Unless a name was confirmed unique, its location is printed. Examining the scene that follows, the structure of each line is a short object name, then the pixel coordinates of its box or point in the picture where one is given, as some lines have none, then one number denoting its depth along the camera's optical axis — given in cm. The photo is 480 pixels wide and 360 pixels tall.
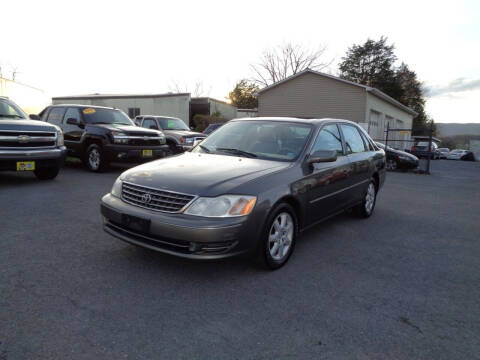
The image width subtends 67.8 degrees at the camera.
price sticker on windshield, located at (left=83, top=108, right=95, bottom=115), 994
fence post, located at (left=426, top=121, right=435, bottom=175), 1415
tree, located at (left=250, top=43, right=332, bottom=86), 4528
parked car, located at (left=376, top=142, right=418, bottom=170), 1476
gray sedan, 309
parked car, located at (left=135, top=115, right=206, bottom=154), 1186
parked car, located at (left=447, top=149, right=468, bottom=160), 3838
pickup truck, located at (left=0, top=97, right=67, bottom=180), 672
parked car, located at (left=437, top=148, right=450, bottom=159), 3946
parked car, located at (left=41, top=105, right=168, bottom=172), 921
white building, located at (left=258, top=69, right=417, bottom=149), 2058
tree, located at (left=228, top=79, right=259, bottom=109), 4672
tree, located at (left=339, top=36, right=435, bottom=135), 4759
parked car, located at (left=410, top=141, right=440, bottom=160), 2498
